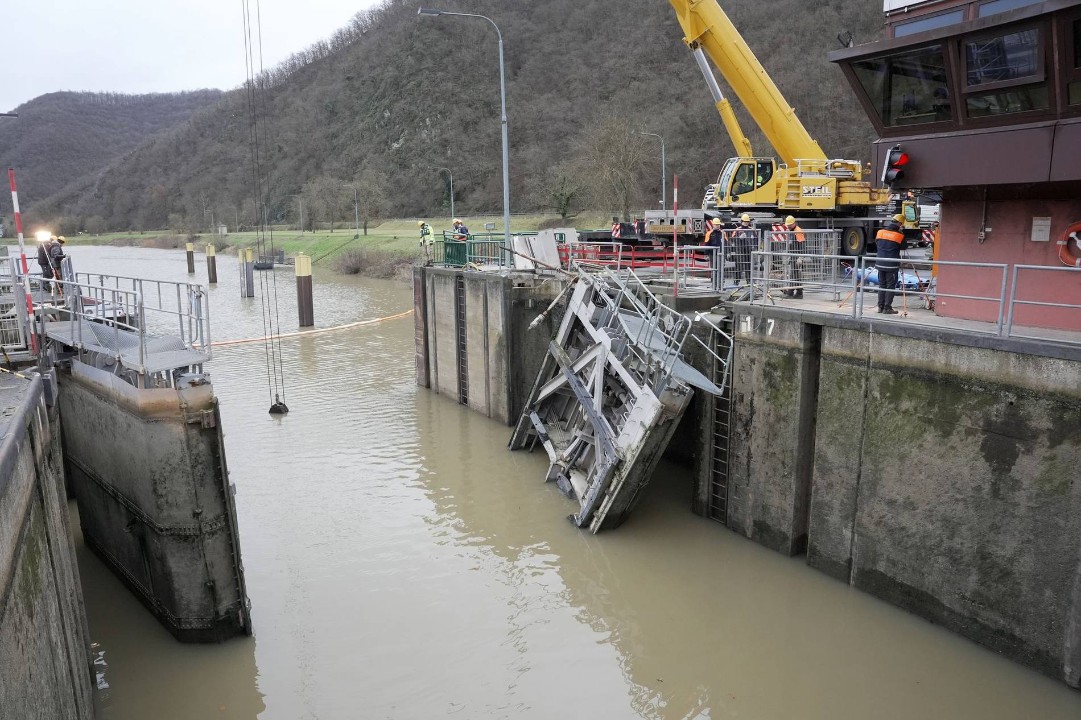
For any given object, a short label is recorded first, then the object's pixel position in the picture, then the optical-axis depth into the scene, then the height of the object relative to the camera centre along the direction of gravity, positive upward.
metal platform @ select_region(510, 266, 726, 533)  11.23 -2.74
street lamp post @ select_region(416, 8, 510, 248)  19.42 +0.62
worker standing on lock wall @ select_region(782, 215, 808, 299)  13.16 -0.76
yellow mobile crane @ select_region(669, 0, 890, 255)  19.27 +1.20
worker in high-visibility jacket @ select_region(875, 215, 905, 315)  10.80 -0.63
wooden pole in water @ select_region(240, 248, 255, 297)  40.66 -2.76
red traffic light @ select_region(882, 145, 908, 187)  10.77 +0.63
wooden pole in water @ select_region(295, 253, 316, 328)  30.75 -2.72
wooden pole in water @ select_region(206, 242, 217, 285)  49.72 -2.79
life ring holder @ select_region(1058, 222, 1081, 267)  9.74 -0.44
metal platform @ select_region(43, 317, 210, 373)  9.25 -1.56
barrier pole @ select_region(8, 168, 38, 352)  9.91 -0.72
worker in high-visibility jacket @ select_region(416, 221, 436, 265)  22.59 -0.58
